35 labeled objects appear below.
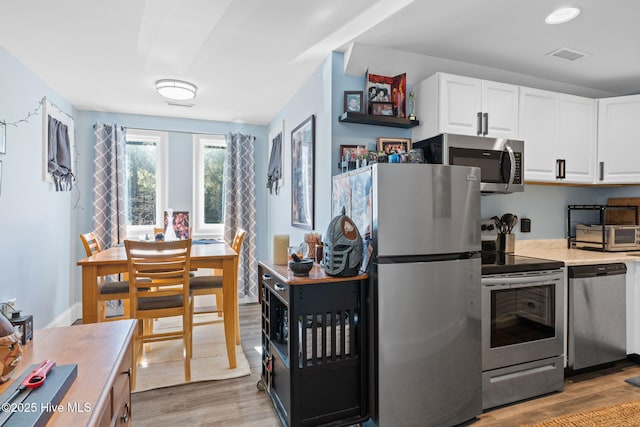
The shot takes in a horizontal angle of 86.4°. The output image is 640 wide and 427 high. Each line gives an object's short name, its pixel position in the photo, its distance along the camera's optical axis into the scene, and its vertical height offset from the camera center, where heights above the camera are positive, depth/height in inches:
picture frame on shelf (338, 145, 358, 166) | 98.2 +16.3
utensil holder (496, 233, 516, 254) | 118.6 -11.9
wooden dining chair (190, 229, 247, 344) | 120.9 -28.1
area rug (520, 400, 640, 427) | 78.3 -49.5
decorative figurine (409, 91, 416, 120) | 104.8 +32.3
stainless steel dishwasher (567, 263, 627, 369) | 99.9 -31.8
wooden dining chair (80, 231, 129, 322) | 108.1 -27.2
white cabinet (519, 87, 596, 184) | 111.2 +24.9
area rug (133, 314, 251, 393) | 102.1 -51.8
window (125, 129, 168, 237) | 170.9 +13.7
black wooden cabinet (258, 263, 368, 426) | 72.5 -31.6
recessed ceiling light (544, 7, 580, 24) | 79.6 +46.5
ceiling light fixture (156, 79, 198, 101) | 125.0 +43.7
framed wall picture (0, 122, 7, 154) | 101.1 +20.5
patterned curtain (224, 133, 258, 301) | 179.2 +2.2
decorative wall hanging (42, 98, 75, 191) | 128.7 +24.0
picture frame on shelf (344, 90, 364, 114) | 98.5 +31.0
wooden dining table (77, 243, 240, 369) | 100.7 -20.2
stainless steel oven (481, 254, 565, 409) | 86.3 -32.4
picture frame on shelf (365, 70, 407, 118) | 99.8 +34.6
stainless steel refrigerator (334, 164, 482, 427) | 73.3 -19.0
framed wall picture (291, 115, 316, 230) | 115.2 +12.6
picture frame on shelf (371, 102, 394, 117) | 99.3 +29.2
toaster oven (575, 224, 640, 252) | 118.6 -9.7
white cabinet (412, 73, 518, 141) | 98.9 +30.7
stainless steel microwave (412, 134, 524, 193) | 93.7 +15.0
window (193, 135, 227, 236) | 180.4 +12.5
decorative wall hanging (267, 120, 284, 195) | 156.9 +22.3
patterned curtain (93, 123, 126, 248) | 158.4 +10.2
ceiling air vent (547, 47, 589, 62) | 99.1 +46.3
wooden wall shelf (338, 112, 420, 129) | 95.5 +25.4
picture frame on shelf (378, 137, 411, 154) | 101.9 +19.1
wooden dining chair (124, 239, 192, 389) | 97.6 -23.1
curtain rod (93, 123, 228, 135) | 167.5 +38.9
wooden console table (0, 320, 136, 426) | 30.6 -17.7
